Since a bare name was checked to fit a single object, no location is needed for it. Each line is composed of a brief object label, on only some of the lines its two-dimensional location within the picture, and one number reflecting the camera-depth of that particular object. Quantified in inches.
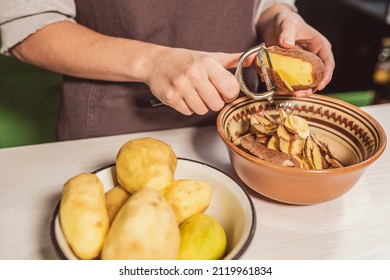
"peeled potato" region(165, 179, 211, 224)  18.8
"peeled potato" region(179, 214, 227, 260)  17.3
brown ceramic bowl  20.2
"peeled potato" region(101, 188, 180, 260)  15.4
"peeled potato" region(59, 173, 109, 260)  16.5
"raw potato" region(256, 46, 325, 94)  23.7
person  24.5
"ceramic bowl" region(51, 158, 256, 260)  16.7
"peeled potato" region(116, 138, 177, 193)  18.7
